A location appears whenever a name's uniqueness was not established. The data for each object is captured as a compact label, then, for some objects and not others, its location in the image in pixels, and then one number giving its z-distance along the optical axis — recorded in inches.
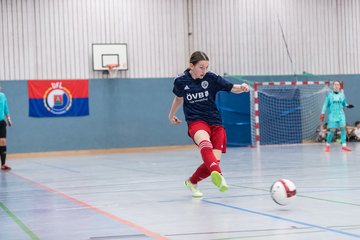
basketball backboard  956.6
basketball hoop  962.0
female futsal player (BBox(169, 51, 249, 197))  301.7
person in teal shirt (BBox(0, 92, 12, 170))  597.0
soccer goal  996.6
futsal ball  251.6
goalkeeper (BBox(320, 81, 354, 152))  714.8
